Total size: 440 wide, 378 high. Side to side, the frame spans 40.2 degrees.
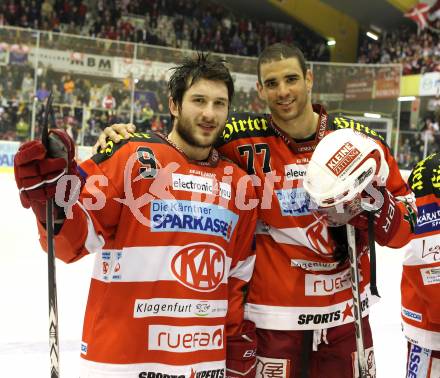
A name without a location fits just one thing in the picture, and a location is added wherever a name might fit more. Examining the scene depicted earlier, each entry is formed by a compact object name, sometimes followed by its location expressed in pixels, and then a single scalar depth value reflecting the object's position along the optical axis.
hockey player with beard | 1.65
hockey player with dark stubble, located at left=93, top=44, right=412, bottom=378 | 1.89
